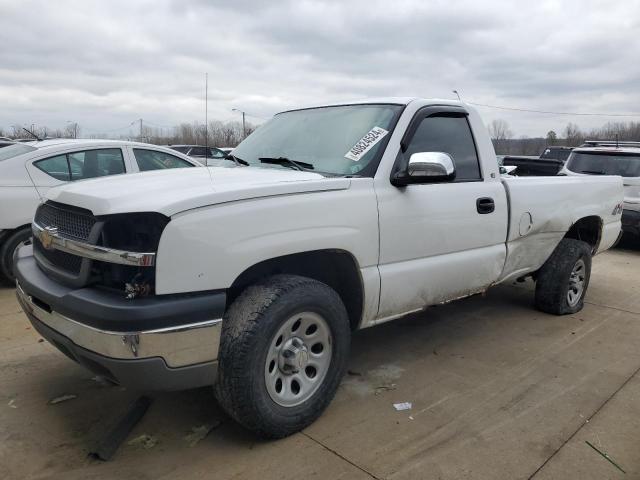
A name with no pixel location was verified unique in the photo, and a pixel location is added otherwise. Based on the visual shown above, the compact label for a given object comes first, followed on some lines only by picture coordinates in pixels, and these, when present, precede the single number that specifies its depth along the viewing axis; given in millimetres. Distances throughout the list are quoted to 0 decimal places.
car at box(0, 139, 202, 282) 6039
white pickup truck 2541
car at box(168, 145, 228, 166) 18766
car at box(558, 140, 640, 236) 8938
